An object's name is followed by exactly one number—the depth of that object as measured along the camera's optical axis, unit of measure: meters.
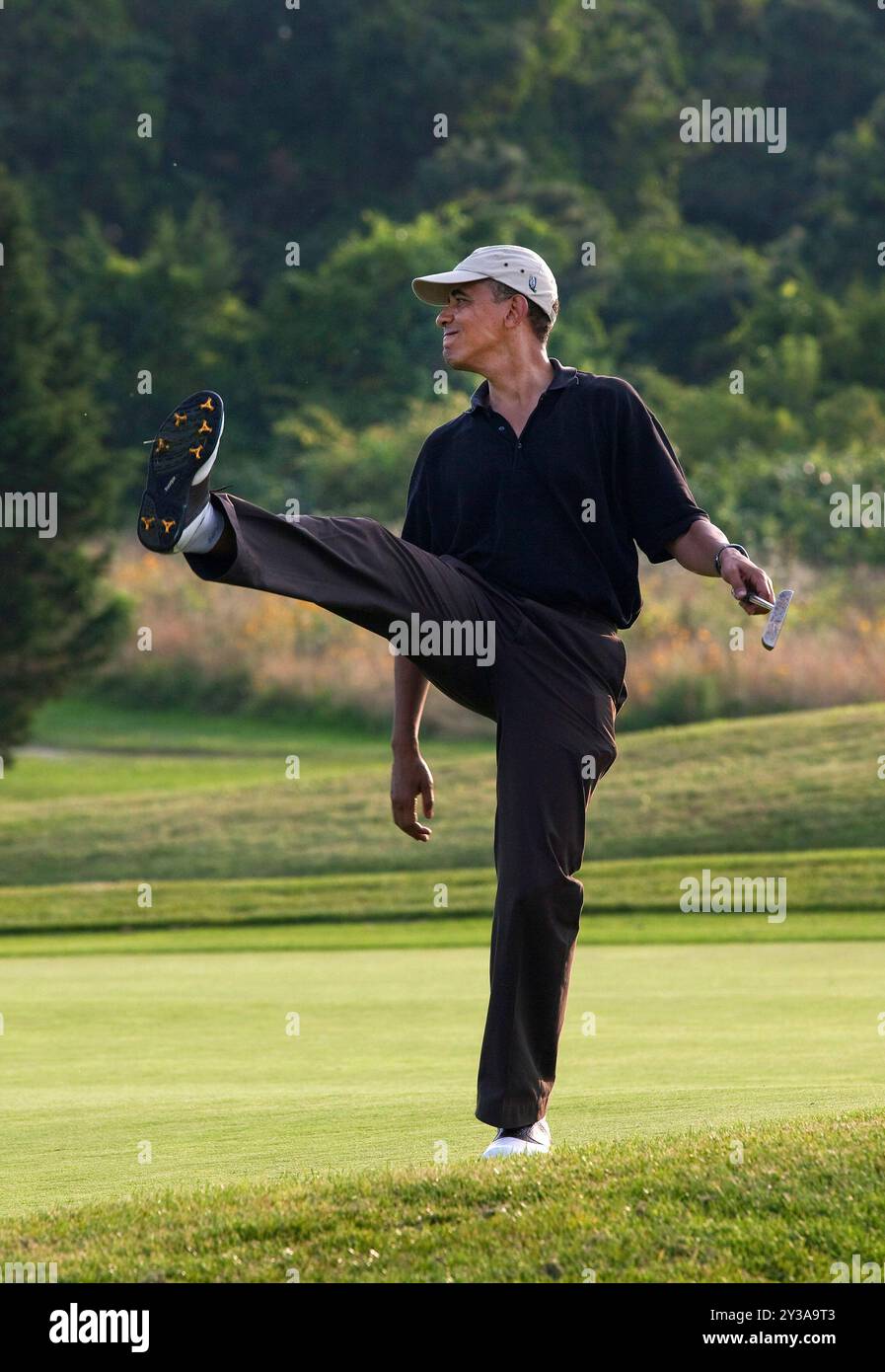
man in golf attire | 9.10
